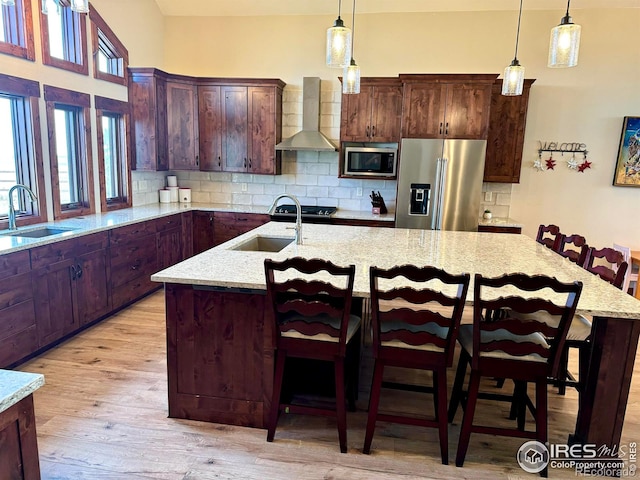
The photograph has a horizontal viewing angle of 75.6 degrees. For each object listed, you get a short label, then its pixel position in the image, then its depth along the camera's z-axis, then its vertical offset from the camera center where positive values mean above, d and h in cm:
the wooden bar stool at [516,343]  180 -78
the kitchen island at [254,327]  201 -81
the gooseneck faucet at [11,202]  323 -31
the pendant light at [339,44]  247 +77
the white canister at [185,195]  562 -36
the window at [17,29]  325 +106
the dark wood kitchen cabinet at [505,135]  466 +51
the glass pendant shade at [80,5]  208 +80
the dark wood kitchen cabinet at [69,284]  304 -96
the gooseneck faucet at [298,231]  296 -42
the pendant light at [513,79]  297 +73
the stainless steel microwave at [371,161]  492 +17
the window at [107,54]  420 +122
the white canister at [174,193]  558 -34
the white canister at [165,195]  552 -37
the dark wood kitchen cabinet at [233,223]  512 -65
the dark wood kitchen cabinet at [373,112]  480 +74
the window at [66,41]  359 +113
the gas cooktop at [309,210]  493 -46
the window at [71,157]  381 +7
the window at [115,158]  452 +9
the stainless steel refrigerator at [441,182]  450 -5
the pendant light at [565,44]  226 +76
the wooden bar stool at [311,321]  196 -76
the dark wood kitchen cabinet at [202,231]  522 -78
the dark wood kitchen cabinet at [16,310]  273 -100
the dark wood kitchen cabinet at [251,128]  512 +53
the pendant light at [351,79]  300 +69
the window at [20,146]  339 +13
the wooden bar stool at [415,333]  187 -77
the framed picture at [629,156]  471 +33
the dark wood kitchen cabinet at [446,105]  448 +79
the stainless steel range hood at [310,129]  506 +55
